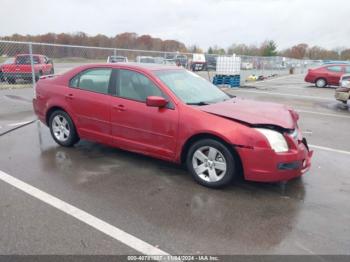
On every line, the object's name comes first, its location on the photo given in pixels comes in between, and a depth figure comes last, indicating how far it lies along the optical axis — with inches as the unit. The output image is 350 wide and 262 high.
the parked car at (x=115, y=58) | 513.5
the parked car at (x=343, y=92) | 450.9
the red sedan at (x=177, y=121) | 154.3
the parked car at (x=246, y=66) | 901.9
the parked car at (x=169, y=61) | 611.2
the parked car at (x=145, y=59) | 628.4
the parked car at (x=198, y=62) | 778.5
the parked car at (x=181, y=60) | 652.2
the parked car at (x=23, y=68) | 450.9
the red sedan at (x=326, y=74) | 773.9
